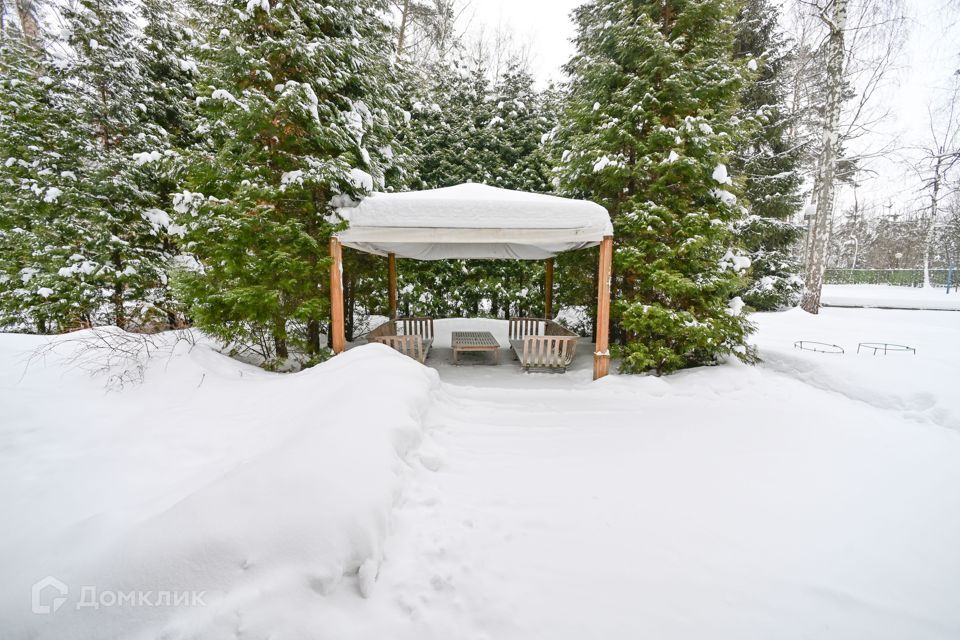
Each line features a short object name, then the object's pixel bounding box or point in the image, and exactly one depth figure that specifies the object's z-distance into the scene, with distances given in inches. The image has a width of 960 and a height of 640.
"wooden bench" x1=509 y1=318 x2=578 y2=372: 257.8
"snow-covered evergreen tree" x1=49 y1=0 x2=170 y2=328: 278.7
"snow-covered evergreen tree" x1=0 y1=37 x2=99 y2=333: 271.3
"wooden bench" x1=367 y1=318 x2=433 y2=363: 261.0
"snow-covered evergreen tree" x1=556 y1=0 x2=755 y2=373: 227.6
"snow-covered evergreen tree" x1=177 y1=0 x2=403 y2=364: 217.5
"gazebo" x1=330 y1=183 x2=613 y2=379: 207.9
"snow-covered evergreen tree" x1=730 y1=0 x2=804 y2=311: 447.2
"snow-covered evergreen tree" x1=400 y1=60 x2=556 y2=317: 420.8
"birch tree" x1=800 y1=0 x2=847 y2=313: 373.7
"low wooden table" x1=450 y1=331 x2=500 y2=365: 273.7
